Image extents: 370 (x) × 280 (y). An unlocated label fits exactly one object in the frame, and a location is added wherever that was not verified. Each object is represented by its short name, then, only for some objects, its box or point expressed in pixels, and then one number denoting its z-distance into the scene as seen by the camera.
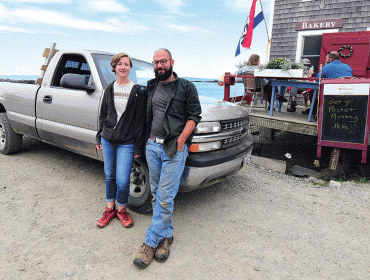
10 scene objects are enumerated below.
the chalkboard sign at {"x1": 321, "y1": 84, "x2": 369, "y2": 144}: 4.79
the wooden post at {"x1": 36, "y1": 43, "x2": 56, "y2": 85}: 4.86
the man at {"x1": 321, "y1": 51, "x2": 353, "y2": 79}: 6.14
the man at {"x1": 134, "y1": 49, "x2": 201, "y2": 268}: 2.33
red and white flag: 8.45
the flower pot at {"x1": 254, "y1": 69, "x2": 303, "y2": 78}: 5.44
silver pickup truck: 2.90
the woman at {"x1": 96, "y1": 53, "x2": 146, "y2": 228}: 2.66
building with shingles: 9.10
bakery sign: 9.61
